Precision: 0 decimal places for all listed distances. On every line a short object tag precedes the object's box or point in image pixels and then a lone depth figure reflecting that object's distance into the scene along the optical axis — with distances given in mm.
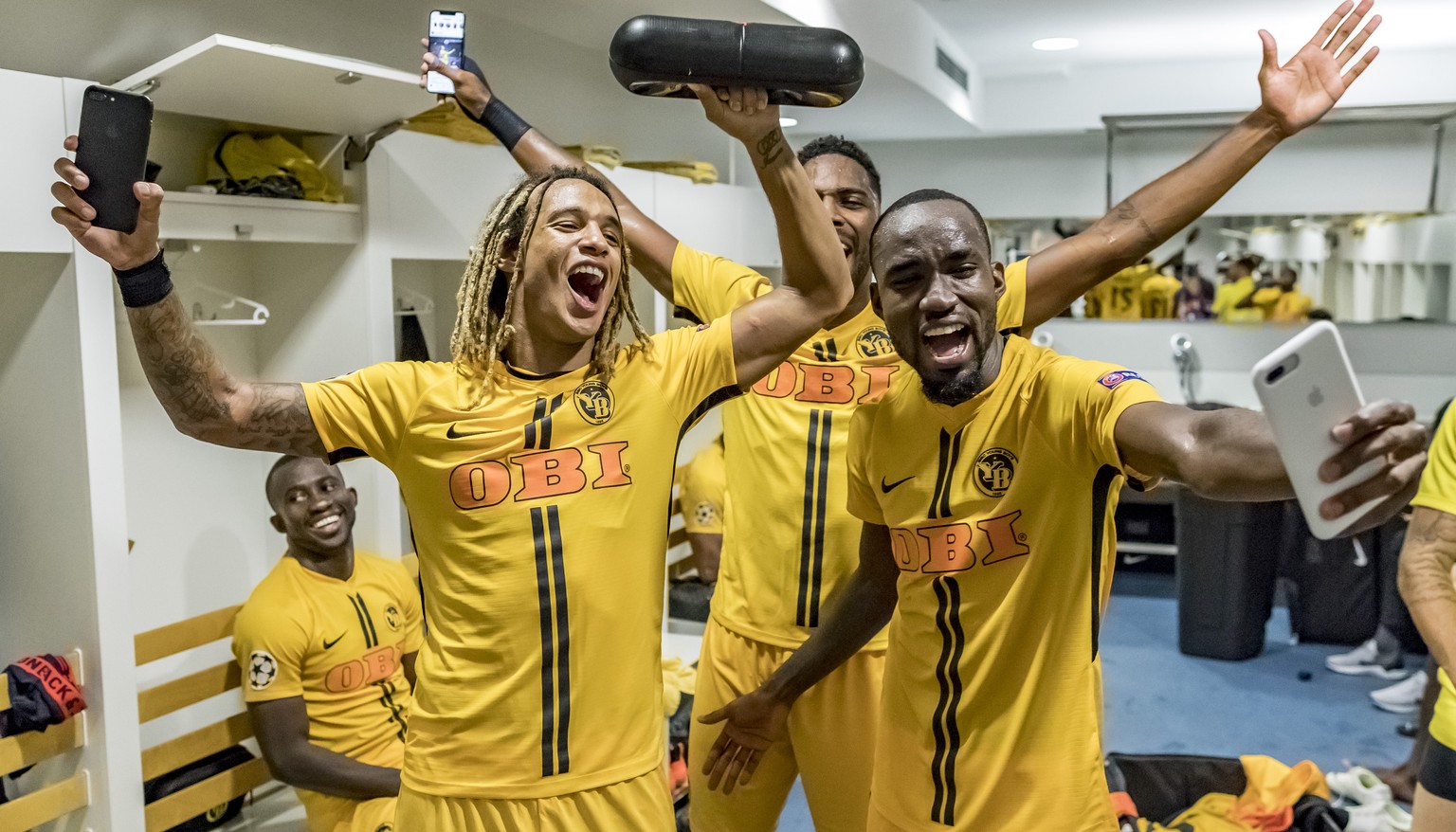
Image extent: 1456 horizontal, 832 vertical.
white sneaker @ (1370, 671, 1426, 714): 4496
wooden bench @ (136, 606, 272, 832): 2656
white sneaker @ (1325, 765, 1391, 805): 3395
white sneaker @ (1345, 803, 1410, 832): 3197
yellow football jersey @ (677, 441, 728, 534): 4648
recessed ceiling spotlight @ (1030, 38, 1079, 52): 5609
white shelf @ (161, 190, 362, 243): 2629
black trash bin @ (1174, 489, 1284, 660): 5125
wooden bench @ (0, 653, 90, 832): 2334
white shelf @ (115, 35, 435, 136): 2355
